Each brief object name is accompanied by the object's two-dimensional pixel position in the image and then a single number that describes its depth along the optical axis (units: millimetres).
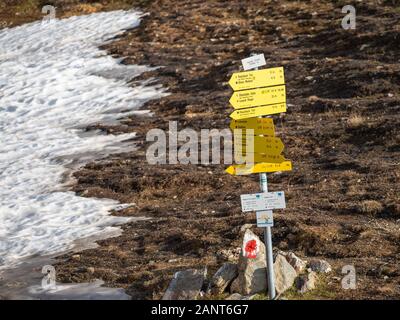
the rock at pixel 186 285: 10086
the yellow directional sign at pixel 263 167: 9469
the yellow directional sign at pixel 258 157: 9492
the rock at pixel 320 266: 10875
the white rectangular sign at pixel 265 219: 9508
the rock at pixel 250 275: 9961
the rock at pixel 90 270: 12805
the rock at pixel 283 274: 10055
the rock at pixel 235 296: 9859
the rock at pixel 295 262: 10672
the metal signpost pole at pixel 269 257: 9492
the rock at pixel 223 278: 10172
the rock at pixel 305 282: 10078
